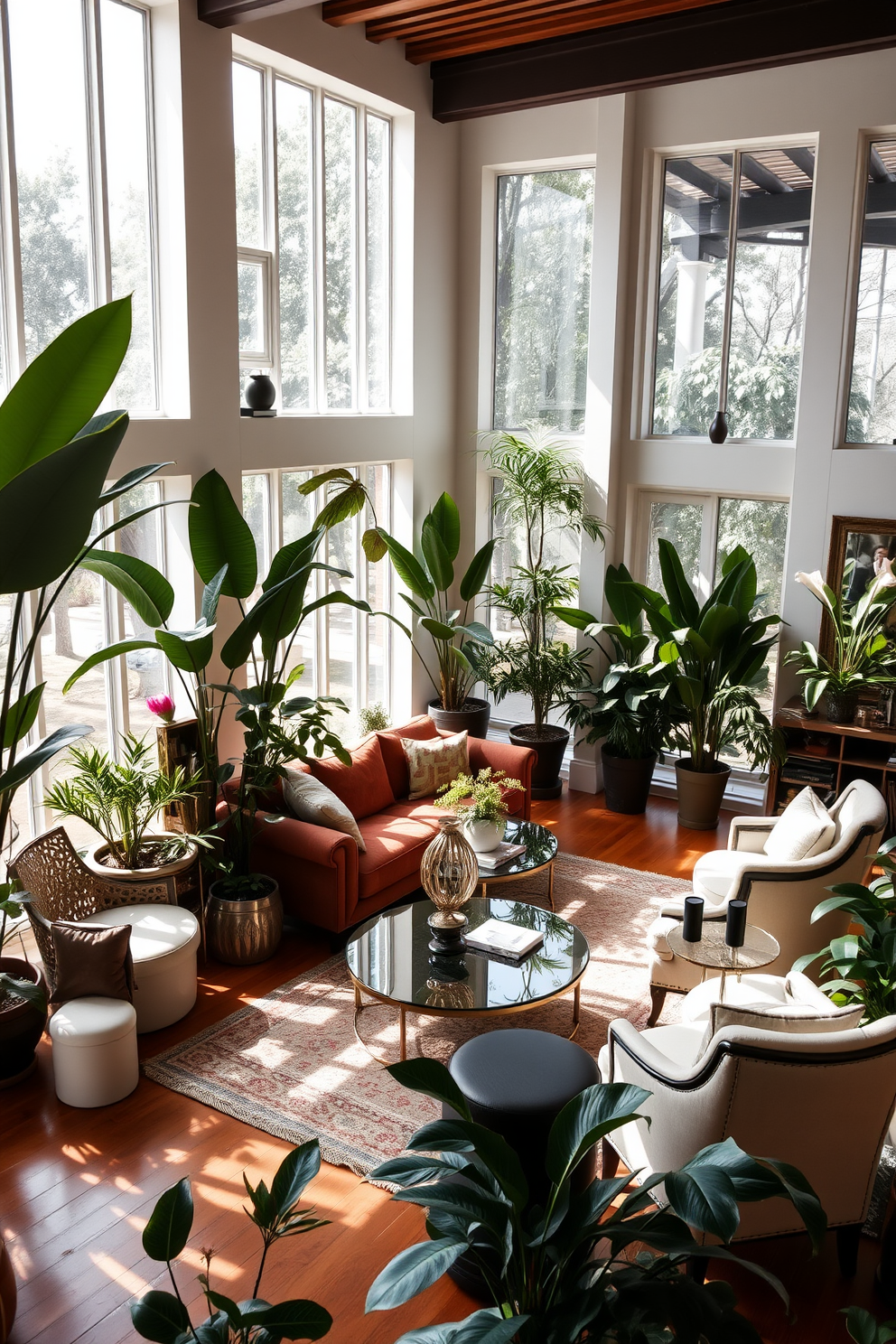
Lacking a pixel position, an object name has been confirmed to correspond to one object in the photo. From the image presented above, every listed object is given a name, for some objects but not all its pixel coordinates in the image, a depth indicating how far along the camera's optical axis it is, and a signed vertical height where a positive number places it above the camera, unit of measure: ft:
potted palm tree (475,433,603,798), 25.39 -3.43
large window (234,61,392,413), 21.42 +4.24
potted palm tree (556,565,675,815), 24.67 -5.67
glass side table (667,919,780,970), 13.08 -5.91
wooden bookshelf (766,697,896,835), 22.82 -6.16
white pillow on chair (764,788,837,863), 16.22 -5.48
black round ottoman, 11.32 -6.62
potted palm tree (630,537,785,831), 23.08 -4.52
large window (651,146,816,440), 23.72 +3.61
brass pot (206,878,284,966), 17.76 -7.62
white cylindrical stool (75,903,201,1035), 15.53 -7.15
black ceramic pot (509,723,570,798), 25.90 -6.92
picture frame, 22.97 -1.97
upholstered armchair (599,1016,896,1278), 10.34 -6.17
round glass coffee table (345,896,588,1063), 14.39 -7.04
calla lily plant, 22.45 -3.76
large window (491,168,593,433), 26.22 +3.73
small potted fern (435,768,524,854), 18.25 -6.00
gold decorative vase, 15.66 -5.96
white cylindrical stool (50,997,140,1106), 13.94 -7.59
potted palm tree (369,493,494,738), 24.52 -3.63
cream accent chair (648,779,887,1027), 15.66 -6.16
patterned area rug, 13.92 -8.33
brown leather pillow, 14.47 -6.64
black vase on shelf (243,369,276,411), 21.03 +1.03
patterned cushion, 21.94 -6.14
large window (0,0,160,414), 16.49 +4.19
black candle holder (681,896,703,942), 13.12 -5.48
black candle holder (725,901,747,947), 12.88 -5.42
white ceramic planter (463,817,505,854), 18.61 -6.37
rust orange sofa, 17.90 -6.85
